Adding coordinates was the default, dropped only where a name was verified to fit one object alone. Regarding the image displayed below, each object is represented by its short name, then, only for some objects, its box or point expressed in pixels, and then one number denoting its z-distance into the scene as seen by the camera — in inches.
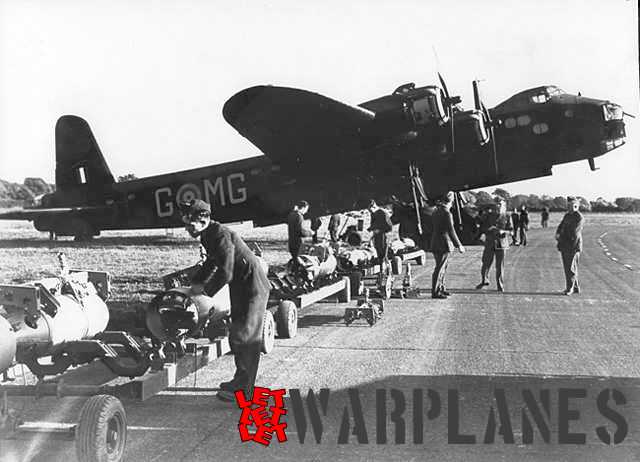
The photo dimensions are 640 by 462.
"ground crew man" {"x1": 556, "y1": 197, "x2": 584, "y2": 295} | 575.5
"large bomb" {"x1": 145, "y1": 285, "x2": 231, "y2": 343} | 250.7
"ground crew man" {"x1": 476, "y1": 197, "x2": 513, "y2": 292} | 622.5
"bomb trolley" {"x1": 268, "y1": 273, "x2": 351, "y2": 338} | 373.4
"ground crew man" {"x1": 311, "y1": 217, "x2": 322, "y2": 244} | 807.6
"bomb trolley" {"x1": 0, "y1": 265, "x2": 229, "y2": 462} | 184.5
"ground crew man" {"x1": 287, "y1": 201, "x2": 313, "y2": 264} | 472.4
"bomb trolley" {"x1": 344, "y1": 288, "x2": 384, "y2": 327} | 424.2
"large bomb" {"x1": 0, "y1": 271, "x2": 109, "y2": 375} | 207.3
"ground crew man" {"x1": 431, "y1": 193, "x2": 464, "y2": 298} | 558.9
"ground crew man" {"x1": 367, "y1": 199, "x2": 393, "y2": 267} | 579.8
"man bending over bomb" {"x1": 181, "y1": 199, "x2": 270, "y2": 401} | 237.9
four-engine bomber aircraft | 635.5
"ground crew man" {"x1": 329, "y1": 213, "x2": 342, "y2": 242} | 673.4
